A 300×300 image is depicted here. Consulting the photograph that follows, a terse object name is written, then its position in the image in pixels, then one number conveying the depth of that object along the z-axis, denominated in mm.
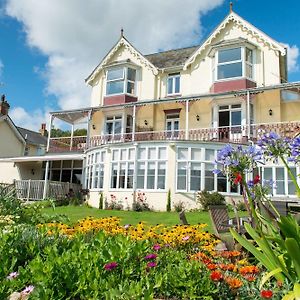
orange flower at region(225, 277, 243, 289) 3096
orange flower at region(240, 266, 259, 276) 3348
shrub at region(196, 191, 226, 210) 17766
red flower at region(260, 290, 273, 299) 2707
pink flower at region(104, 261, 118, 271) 3462
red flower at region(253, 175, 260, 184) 3410
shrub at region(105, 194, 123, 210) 19375
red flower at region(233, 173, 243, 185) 3143
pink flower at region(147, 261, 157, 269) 3588
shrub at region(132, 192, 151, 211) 18786
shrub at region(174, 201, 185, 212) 18366
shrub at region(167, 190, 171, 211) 18519
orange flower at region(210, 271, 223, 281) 3016
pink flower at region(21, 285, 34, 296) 3230
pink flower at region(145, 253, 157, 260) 3843
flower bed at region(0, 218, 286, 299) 3246
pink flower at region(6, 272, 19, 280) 3582
